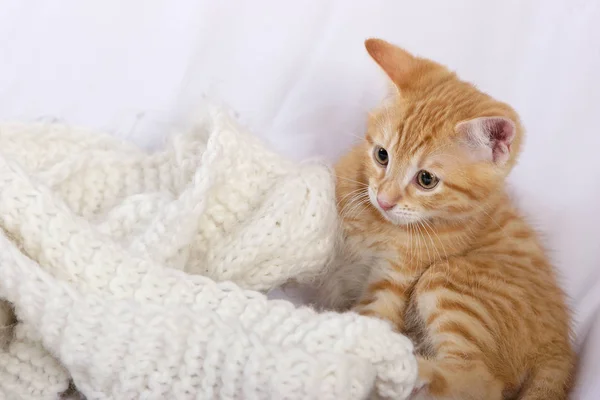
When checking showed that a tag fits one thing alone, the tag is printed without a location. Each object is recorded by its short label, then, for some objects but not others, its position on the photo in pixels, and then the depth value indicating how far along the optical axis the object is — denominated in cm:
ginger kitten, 54
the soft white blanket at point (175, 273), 49
